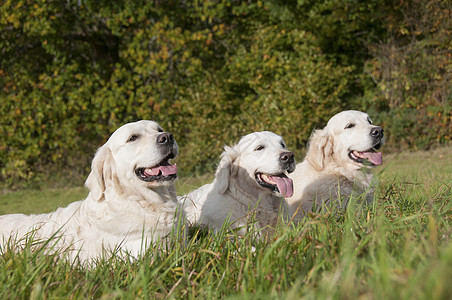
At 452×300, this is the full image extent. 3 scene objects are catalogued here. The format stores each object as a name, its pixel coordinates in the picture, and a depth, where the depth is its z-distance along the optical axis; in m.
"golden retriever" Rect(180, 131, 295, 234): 3.80
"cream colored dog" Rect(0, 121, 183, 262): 3.22
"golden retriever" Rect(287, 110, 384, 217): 4.46
